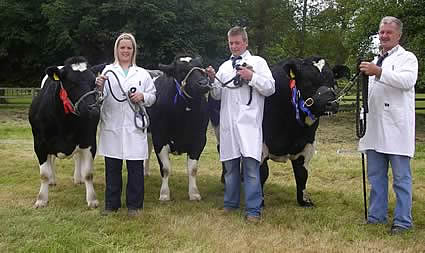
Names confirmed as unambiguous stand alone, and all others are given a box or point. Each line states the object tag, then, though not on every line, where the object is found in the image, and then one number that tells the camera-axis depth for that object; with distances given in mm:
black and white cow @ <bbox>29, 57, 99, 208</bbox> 6070
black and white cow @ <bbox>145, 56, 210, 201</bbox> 6874
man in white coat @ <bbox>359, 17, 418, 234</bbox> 5312
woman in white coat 5918
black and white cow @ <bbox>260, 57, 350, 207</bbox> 6203
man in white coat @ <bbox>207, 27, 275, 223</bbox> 5797
